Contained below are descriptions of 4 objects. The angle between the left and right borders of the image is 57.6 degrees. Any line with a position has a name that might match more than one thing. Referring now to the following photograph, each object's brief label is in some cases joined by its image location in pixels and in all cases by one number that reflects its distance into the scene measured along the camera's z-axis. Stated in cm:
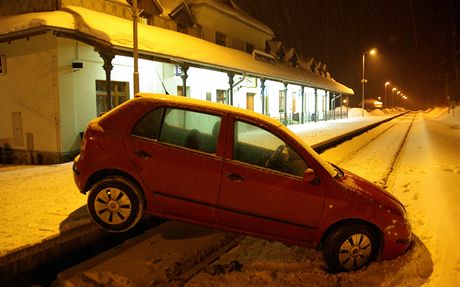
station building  1207
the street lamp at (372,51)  4327
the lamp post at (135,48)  1095
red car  462
